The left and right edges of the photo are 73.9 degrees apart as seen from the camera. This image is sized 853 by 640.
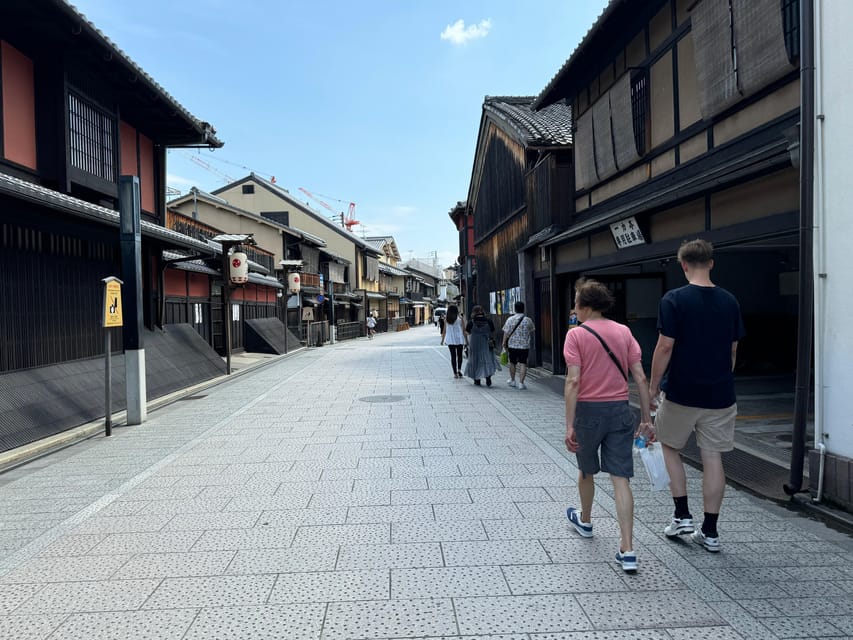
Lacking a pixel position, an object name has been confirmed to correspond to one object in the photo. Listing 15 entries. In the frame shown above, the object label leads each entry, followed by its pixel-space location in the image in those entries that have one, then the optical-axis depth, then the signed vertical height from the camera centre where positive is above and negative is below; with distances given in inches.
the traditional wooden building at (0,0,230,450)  314.5 +59.2
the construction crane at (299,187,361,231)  4032.5 +639.8
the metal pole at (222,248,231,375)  625.0 +15.8
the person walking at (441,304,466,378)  549.3 -27.2
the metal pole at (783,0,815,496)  185.2 +22.6
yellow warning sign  319.3 +5.4
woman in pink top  147.9 -23.2
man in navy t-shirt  153.6 -15.1
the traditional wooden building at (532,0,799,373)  231.1 +83.7
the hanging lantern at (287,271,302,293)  1120.8 +57.8
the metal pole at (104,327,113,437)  311.7 -42.8
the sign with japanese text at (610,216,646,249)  351.7 +47.7
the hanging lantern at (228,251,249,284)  668.7 +52.9
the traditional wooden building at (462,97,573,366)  520.1 +124.3
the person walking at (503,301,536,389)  470.3 -24.3
